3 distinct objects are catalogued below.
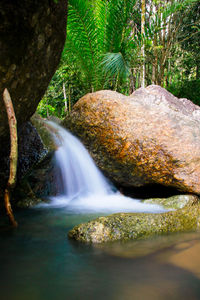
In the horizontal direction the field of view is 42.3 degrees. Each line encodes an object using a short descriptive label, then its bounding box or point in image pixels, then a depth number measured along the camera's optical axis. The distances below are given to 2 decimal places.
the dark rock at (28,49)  2.50
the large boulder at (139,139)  4.40
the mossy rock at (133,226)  2.84
